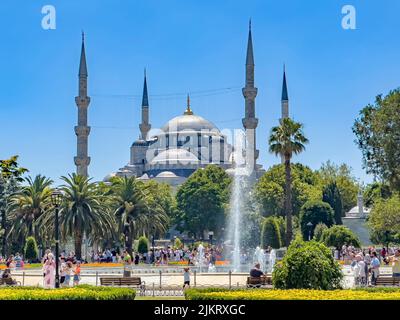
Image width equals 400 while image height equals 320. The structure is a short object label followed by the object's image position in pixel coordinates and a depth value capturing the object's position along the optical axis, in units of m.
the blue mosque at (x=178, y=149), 126.69
